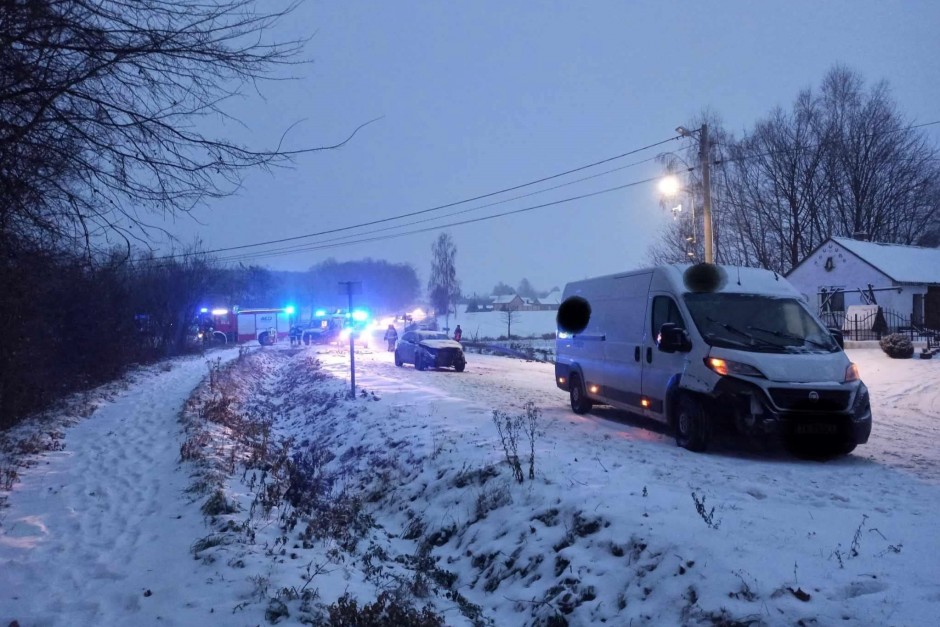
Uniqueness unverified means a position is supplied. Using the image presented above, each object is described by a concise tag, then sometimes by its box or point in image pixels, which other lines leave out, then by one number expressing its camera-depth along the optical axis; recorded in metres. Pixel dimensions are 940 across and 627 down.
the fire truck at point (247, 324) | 52.88
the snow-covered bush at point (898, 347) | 21.41
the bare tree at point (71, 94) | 3.73
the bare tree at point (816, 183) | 38.41
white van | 7.66
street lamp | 21.39
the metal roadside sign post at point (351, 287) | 13.12
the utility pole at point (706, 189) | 19.27
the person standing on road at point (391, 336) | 38.22
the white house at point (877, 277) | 34.28
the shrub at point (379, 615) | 4.20
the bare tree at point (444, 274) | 79.69
